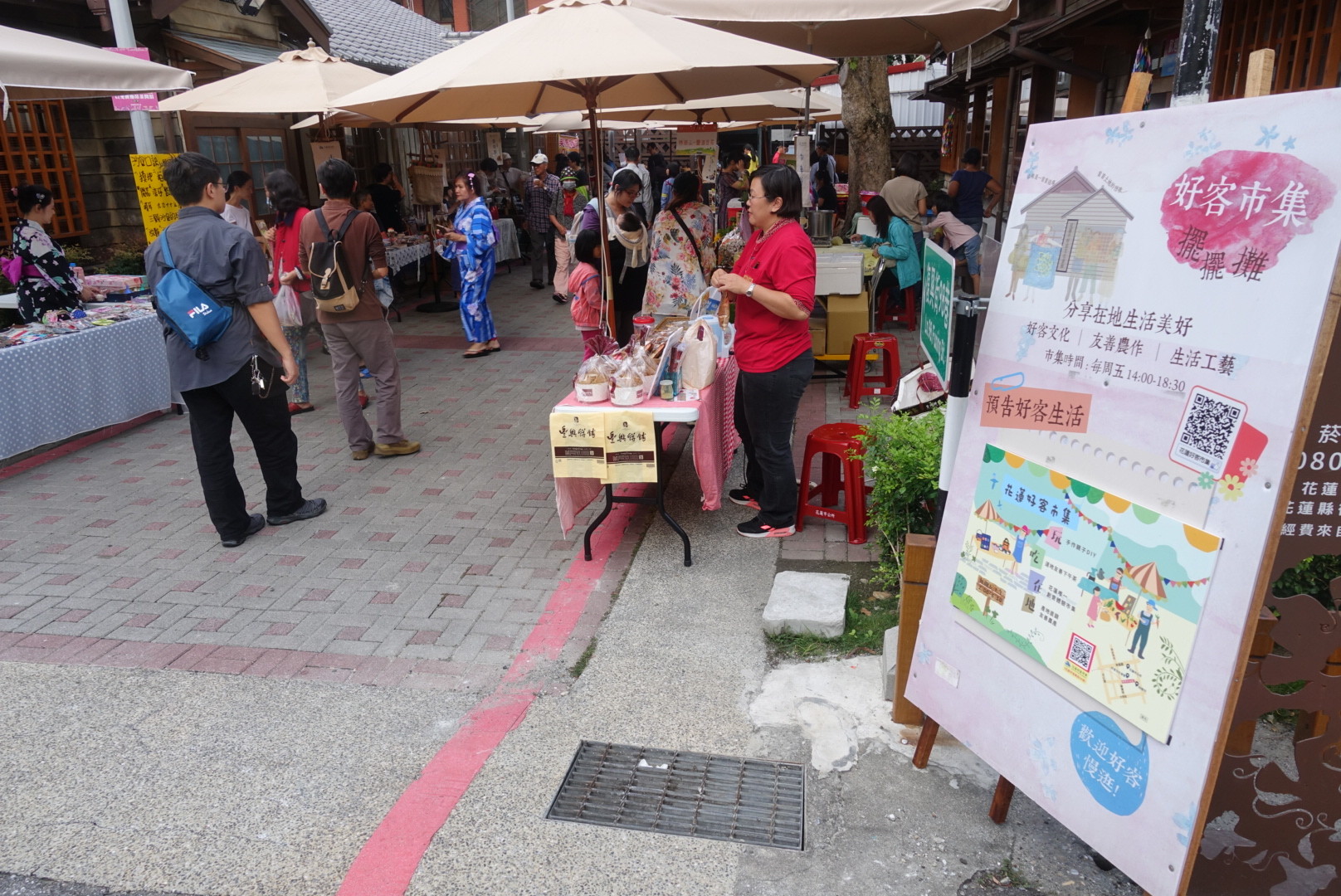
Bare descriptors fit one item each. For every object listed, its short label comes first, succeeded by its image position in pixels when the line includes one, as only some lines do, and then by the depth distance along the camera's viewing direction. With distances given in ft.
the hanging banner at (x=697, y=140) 33.81
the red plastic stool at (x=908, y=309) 31.17
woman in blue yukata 29.58
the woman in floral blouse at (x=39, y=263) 21.12
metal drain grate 9.32
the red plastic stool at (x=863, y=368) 23.47
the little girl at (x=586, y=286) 19.34
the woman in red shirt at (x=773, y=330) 13.74
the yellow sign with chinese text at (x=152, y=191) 24.23
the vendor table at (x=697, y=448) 14.44
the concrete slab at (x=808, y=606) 12.60
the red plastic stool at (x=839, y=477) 15.19
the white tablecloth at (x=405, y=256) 35.88
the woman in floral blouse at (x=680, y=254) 22.66
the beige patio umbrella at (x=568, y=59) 14.05
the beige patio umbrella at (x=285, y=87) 24.36
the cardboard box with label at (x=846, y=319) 25.45
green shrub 12.72
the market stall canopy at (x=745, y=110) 29.68
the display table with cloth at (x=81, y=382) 19.90
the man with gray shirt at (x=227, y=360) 15.16
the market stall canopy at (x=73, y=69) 16.96
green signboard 11.60
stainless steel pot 29.35
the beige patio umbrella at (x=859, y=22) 15.96
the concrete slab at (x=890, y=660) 10.96
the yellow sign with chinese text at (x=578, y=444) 14.26
